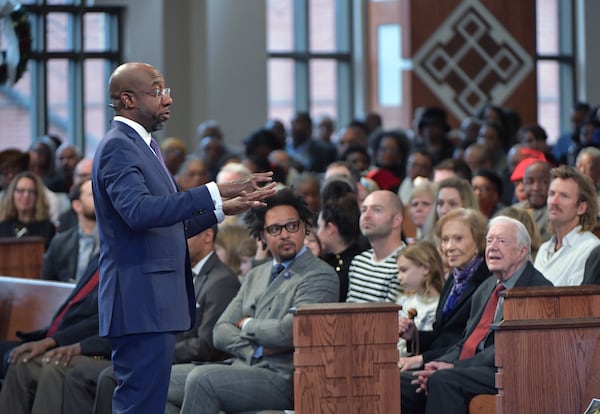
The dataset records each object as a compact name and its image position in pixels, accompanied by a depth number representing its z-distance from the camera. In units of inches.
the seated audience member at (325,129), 1037.2
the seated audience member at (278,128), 965.0
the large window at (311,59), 1254.3
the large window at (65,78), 1101.7
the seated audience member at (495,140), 829.2
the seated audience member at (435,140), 907.4
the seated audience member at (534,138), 859.3
